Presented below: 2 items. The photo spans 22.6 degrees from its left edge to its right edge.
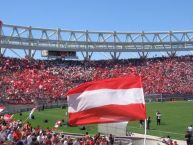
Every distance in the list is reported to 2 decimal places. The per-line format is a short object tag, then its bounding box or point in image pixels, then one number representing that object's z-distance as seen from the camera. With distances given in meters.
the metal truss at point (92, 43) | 75.19
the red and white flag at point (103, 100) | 13.58
